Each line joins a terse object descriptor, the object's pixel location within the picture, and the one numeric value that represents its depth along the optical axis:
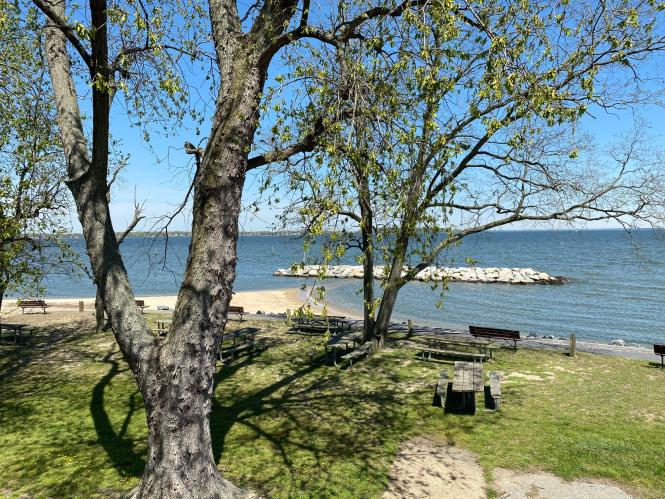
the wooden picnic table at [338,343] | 14.45
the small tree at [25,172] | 11.29
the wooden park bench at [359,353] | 14.09
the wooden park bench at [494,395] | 10.30
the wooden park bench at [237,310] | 22.36
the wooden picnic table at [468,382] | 10.05
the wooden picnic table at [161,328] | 18.23
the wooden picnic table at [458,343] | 15.48
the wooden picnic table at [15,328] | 18.12
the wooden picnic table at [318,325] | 18.27
